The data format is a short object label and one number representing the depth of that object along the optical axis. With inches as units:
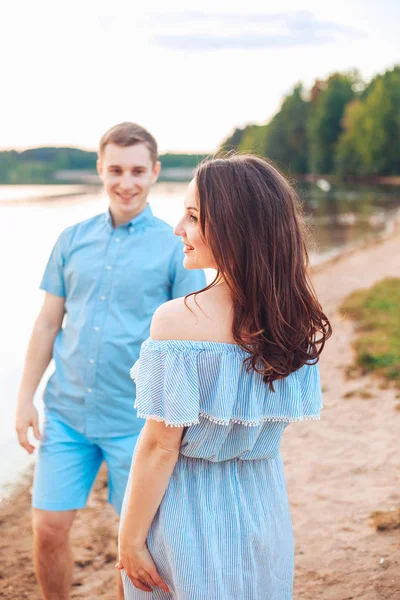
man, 106.3
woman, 67.1
